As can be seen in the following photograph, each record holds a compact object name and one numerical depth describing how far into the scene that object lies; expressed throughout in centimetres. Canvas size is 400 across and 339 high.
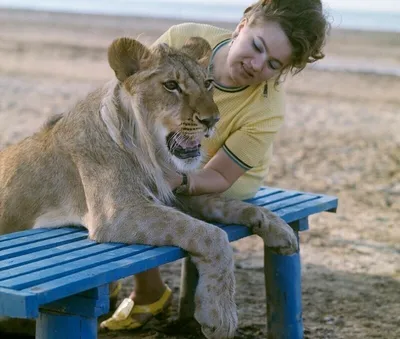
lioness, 363
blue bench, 290
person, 434
